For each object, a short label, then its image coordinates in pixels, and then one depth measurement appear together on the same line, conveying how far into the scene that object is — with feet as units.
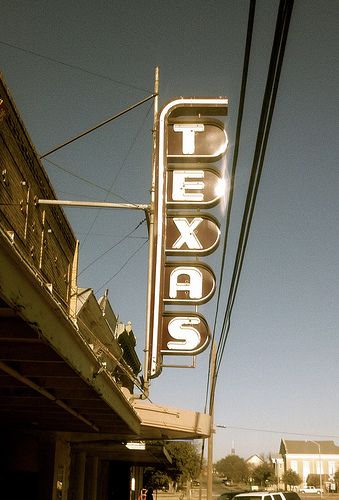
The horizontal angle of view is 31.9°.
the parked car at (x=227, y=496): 92.50
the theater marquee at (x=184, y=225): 38.81
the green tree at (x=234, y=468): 435.94
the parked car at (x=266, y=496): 75.00
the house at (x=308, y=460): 414.82
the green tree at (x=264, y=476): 378.32
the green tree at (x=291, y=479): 362.33
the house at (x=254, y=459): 612.74
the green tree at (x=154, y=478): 178.70
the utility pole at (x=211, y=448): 81.19
